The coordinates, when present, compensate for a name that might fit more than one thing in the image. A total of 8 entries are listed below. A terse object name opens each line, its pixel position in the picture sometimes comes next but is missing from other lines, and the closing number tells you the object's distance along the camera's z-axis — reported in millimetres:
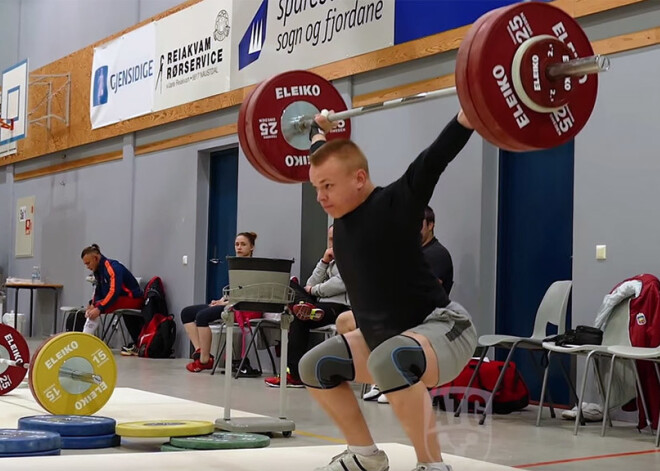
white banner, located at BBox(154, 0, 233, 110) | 9133
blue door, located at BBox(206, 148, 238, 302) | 9398
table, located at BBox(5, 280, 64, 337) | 11787
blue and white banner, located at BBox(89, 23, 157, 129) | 10391
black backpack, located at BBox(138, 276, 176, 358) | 9422
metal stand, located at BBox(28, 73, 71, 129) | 12227
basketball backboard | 12508
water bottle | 12738
